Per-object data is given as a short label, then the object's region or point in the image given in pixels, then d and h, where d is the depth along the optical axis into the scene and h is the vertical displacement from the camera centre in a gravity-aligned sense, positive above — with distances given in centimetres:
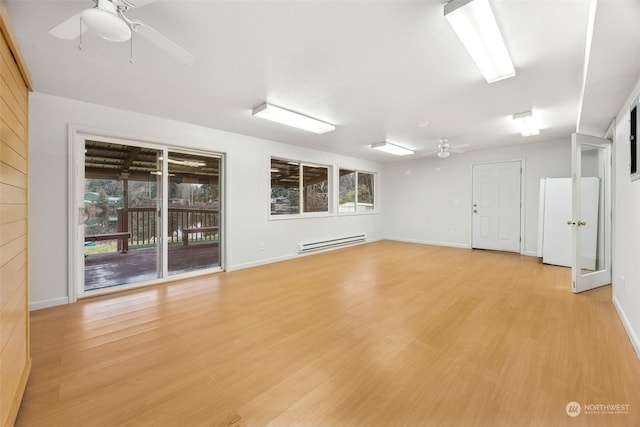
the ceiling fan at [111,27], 124 +96
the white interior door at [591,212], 329 +1
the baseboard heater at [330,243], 566 -76
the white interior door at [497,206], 572 +13
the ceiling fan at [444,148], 490 +119
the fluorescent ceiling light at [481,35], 157 +121
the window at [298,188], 532 +50
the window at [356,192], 685 +53
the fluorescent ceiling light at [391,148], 532 +134
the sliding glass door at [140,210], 330 -1
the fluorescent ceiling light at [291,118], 324 +123
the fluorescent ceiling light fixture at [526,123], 354 +129
